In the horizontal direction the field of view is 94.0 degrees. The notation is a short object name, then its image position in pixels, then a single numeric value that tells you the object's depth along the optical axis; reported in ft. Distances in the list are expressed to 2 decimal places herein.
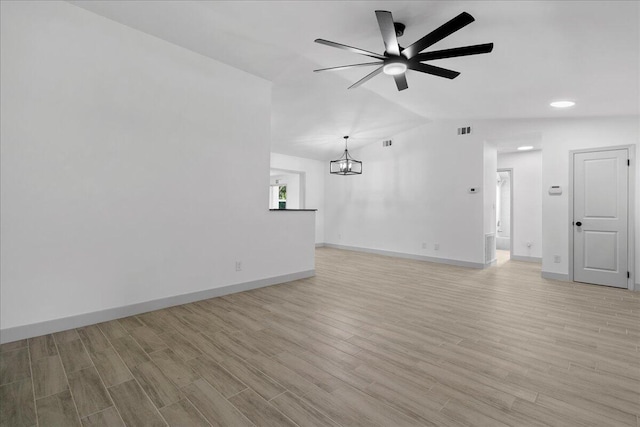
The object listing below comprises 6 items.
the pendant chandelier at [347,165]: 25.22
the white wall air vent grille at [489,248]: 20.06
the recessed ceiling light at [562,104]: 13.75
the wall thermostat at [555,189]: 16.79
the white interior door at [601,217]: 15.01
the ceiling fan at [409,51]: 7.58
